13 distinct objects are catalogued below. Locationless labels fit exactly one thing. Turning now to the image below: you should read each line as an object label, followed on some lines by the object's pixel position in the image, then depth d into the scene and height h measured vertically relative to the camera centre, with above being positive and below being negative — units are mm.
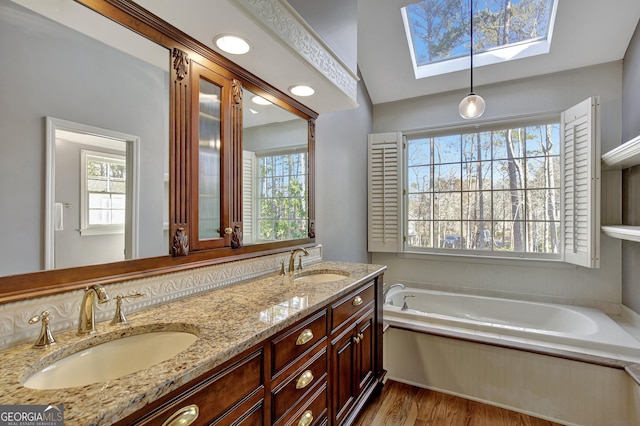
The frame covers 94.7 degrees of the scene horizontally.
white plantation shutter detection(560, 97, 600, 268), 2314 +257
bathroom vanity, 607 -406
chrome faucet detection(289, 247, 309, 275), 1913 -304
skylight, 2516 +1679
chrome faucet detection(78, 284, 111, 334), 894 -295
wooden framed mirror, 858 +204
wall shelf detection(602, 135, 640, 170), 1880 +403
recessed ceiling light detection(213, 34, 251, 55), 1295 +775
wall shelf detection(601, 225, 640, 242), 1827 -121
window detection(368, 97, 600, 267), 2447 +235
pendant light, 2160 +792
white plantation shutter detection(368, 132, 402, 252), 3279 +240
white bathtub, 1883 -850
